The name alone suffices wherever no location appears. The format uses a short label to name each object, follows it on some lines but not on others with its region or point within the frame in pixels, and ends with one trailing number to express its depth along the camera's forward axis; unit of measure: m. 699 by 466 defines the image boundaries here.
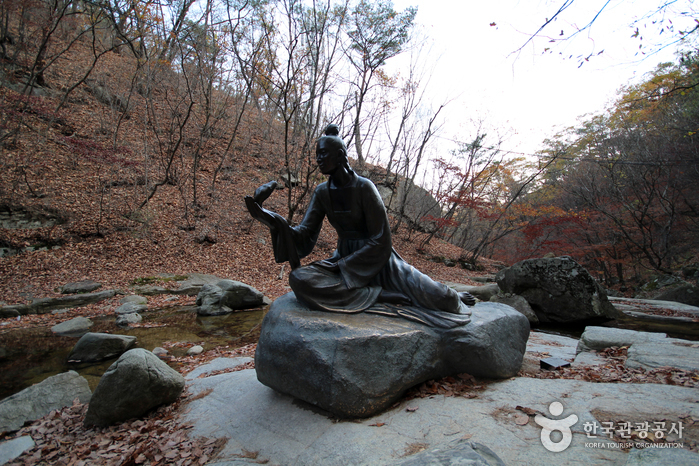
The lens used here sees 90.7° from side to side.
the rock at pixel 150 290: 8.83
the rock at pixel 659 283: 11.55
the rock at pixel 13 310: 6.89
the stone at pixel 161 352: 5.42
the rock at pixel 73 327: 6.32
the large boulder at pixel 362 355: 2.77
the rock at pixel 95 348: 5.22
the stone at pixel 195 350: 5.64
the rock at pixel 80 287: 8.24
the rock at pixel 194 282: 9.29
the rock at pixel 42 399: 3.44
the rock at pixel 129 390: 3.25
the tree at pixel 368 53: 13.86
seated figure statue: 3.38
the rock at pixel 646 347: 3.80
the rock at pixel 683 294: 9.37
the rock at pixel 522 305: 7.73
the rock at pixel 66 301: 7.38
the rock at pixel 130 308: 7.47
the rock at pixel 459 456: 1.76
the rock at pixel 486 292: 9.26
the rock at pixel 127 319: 6.92
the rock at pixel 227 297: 8.09
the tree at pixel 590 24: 3.32
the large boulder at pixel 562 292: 7.37
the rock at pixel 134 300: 8.07
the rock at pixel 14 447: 2.94
